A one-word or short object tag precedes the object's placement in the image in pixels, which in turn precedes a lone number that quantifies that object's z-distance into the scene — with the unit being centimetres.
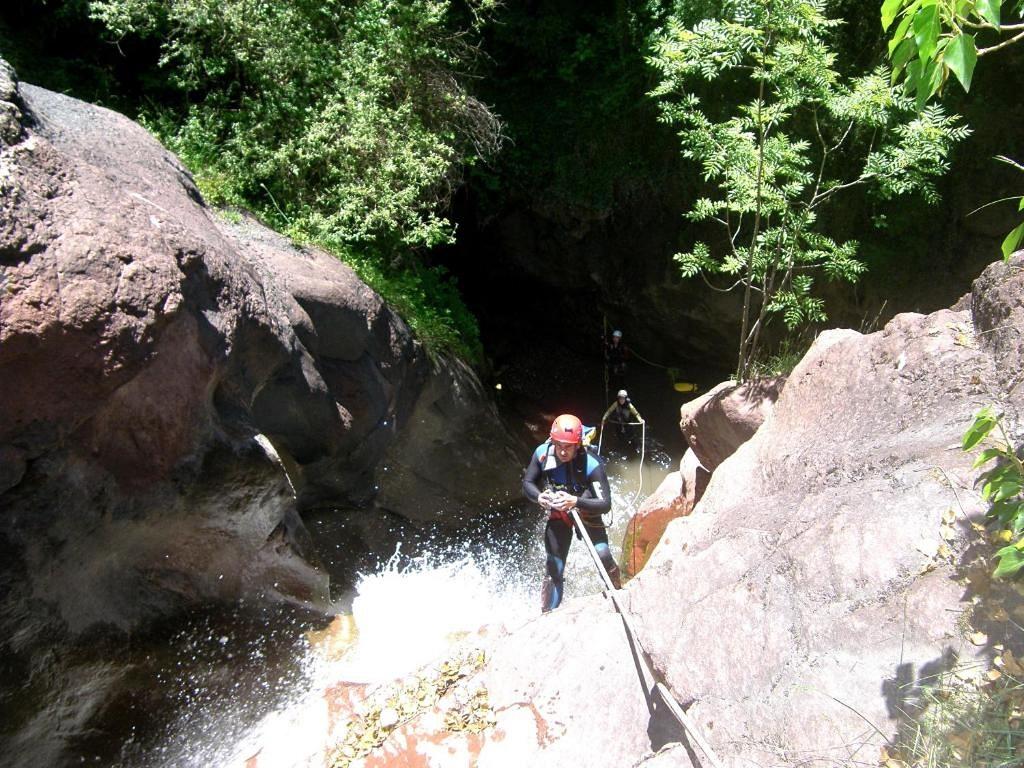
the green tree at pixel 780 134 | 657
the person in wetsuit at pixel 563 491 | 559
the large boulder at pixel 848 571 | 317
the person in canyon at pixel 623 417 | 1086
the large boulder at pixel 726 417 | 771
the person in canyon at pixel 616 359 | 1278
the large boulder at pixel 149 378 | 421
